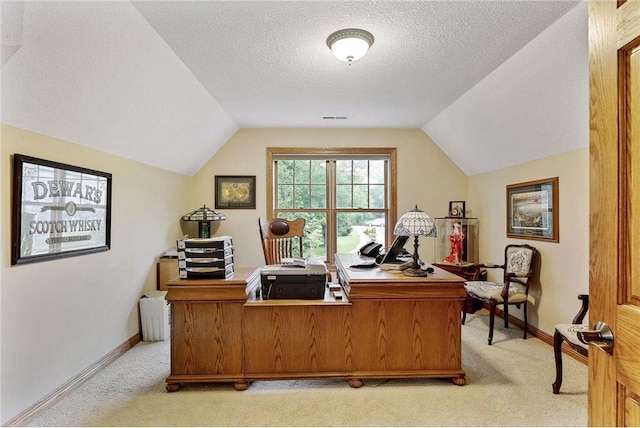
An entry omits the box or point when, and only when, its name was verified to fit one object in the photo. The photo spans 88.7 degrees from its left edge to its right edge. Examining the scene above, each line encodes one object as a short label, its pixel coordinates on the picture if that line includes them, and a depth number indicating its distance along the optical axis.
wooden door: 0.81
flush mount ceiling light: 2.20
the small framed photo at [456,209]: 4.72
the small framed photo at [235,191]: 4.73
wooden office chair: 3.31
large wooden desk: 2.34
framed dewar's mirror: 1.92
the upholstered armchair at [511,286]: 3.31
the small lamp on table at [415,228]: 2.40
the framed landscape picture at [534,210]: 3.18
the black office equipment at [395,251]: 2.76
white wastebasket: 3.31
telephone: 3.25
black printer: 2.42
